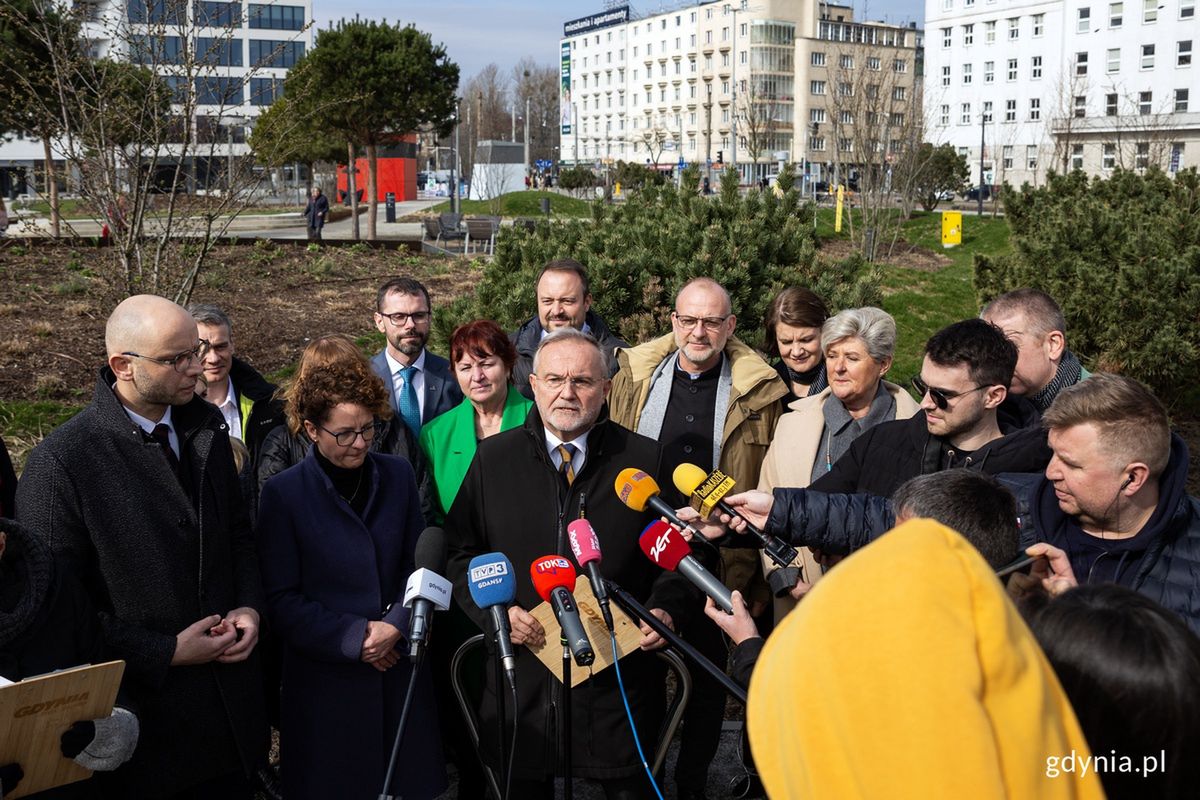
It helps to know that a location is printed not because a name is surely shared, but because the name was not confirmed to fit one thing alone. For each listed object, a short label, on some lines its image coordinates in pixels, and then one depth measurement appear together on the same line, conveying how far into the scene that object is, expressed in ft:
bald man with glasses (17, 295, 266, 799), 11.10
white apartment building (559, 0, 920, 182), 312.50
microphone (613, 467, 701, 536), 10.63
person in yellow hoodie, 4.55
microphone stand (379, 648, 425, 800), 7.75
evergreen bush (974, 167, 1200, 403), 31.48
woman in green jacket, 15.43
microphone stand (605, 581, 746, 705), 8.43
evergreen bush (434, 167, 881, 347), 23.90
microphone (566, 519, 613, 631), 9.29
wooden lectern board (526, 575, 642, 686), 11.19
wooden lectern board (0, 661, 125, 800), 8.98
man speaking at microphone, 12.14
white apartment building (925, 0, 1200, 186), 202.90
